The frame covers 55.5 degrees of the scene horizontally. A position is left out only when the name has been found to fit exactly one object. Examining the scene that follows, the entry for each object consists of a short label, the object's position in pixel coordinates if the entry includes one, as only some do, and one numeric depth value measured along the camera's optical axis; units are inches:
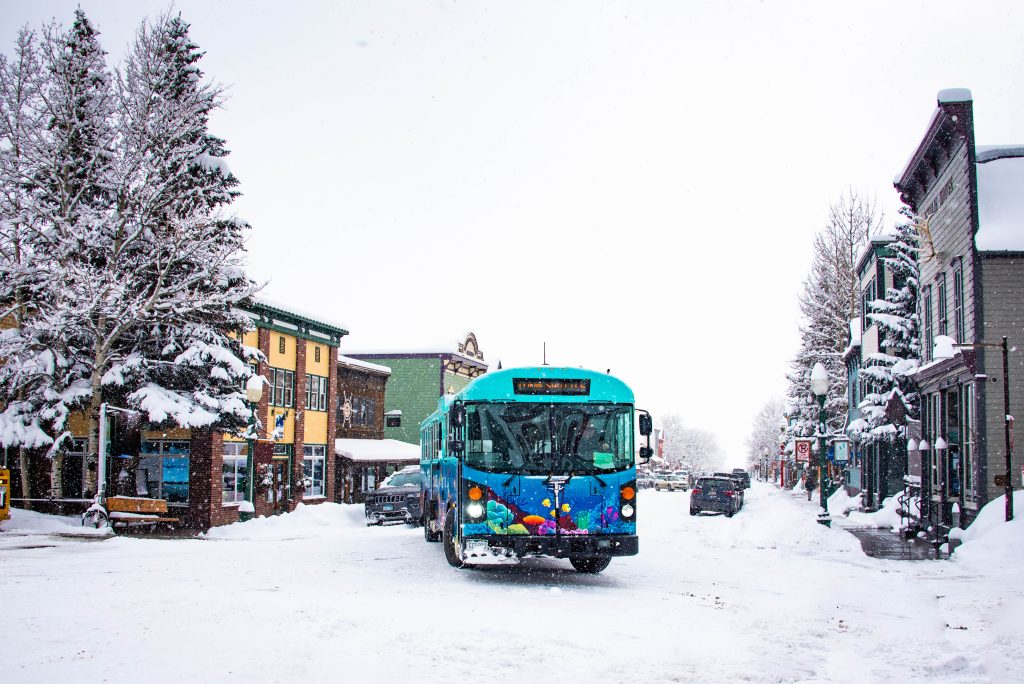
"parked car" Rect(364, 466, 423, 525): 1159.6
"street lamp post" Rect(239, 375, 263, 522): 1079.0
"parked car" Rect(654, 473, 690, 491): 2999.5
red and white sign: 1478.3
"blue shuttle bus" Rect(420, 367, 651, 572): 532.4
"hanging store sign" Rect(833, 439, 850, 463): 1758.0
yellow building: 1190.3
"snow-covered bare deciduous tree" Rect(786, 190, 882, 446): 2038.6
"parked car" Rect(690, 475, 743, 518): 1453.0
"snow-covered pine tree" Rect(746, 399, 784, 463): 5949.8
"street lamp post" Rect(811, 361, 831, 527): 1056.8
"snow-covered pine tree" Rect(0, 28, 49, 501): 995.9
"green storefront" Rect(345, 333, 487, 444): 2384.4
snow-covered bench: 1037.2
